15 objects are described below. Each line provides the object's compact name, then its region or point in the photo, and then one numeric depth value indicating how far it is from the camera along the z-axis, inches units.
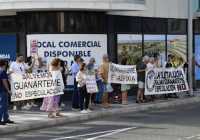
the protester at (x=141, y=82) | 617.7
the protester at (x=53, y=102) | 495.2
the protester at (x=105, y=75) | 579.9
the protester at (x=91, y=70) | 548.7
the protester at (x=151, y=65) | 623.6
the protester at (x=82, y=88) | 525.7
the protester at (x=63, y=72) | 564.6
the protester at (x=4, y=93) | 440.3
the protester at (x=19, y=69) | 538.9
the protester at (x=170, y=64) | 673.6
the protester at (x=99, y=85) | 581.3
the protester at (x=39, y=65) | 573.4
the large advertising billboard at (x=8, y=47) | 679.8
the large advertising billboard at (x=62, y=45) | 651.3
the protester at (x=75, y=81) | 556.9
